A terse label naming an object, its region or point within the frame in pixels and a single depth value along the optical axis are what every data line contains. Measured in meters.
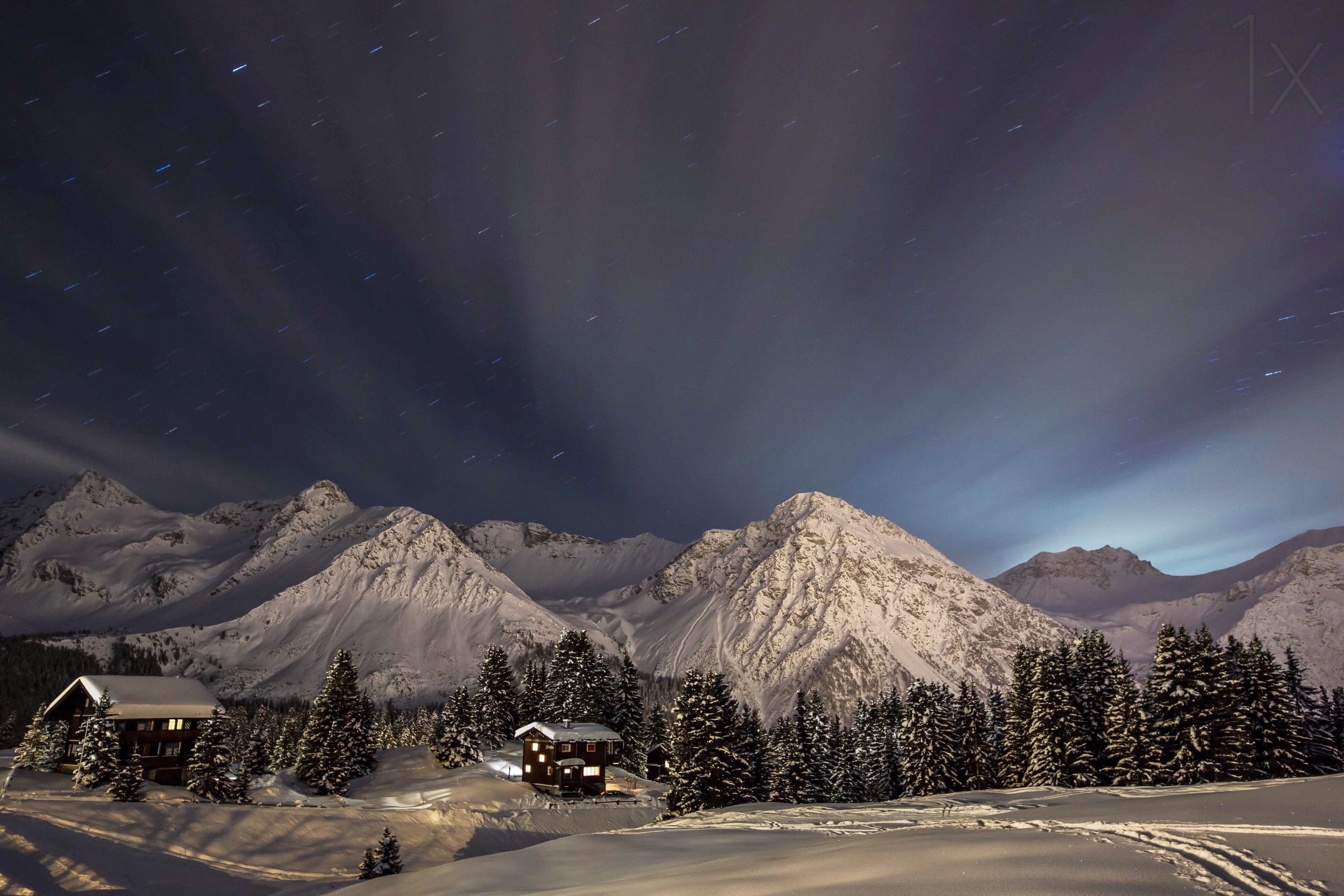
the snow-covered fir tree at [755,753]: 50.53
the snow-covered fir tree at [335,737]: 51.94
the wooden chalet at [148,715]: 50.16
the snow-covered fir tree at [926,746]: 45.84
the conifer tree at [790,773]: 48.66
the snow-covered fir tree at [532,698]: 74.06
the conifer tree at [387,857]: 26.86
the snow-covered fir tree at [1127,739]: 36.59
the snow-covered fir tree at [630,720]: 67.94
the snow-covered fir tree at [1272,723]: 36.84
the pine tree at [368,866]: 27.02
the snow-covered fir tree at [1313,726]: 41.78
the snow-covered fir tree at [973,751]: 48.97
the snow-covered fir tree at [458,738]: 60.59
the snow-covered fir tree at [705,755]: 39.19
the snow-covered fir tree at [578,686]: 66.44
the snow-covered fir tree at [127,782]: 38.03
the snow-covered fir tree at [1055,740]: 40.09
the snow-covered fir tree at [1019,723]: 44.94
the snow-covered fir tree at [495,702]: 70.44
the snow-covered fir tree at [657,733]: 79.94
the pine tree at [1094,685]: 41.81
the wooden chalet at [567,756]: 55.22
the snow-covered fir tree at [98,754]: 41.00
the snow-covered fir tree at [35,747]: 49.69
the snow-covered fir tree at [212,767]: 43.12
